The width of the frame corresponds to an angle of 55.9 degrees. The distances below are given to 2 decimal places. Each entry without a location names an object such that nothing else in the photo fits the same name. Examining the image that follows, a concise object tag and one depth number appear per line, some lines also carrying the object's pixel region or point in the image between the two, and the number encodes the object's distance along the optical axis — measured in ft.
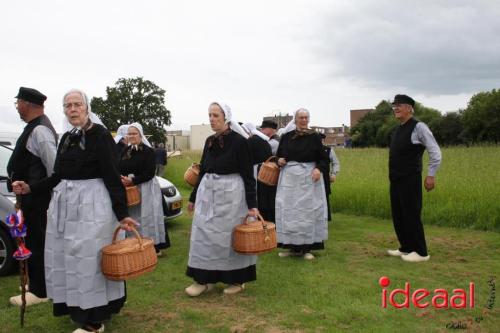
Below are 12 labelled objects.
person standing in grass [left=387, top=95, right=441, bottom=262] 20.59
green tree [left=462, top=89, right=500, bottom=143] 163.94
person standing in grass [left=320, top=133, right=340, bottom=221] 29.58
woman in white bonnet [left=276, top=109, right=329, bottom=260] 21.06
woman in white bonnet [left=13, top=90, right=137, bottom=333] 11.94
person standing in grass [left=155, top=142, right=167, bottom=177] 69.72
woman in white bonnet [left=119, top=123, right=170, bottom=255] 21.39
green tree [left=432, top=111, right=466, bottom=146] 182.09
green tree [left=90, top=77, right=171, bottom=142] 204.54
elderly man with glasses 14.78
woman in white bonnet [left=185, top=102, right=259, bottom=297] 15.98
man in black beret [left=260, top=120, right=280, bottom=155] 29.45
